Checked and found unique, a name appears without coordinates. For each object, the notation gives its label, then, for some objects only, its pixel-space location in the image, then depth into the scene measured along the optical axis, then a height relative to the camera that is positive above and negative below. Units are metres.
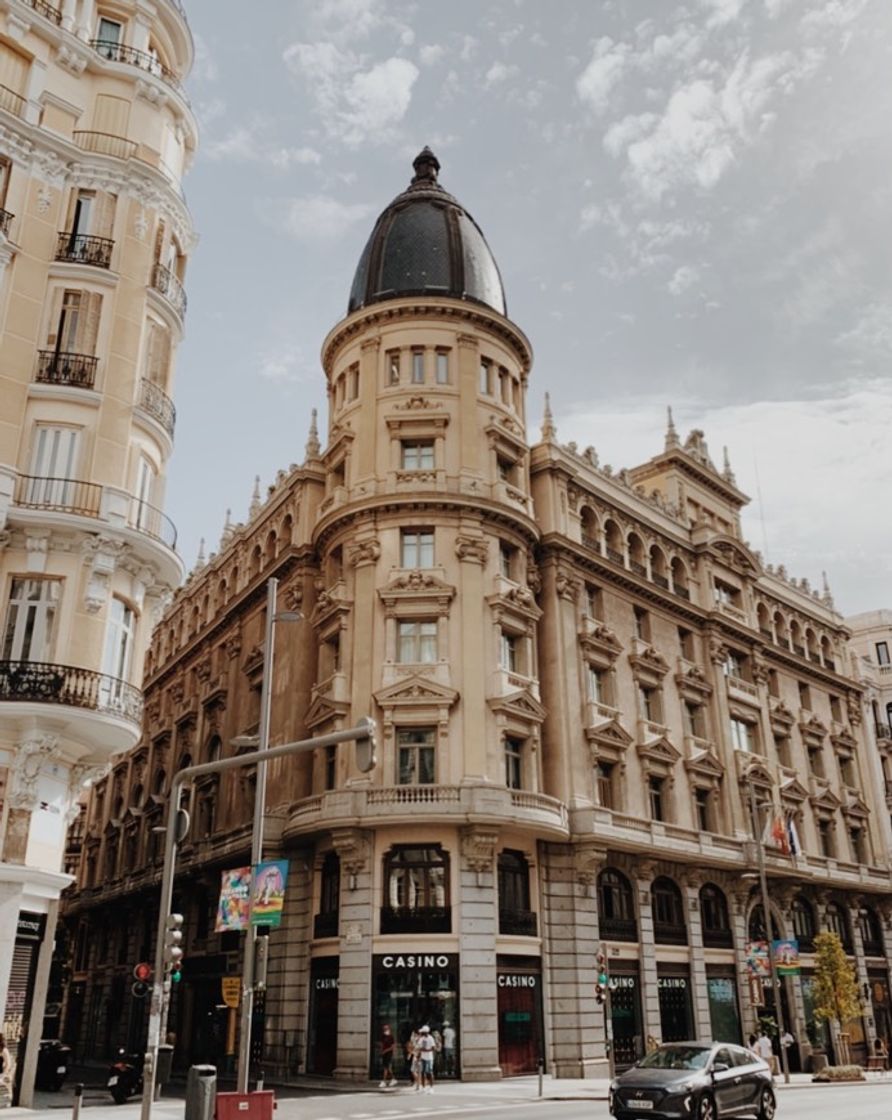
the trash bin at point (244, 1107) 17.47 -1.47
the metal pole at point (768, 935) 37.88 +2.57
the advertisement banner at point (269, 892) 24.42 +2.68
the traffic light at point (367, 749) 17.44 +4.11
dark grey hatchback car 18.77 -1.33
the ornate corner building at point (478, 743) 35.25 +10.36
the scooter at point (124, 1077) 27.25 -1.57
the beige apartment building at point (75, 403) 24.34 +15.04
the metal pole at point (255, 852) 22.30 +3.70
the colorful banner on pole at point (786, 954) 39.69 +1.92
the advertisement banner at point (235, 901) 25.64 +2.59
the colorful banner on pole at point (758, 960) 39.72 +1.73
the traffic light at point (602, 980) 31.48 +0.84
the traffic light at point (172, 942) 18.70 +1.19
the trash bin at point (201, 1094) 17.73 -1.31
